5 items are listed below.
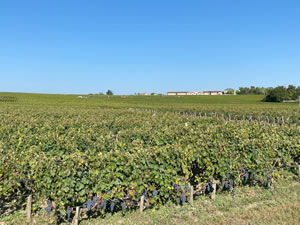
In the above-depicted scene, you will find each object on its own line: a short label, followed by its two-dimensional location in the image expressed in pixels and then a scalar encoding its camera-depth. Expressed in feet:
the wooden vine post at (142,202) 18.16
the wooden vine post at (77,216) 16.12
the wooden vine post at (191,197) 19.73
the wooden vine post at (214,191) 21.20
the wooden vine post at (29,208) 17.22
